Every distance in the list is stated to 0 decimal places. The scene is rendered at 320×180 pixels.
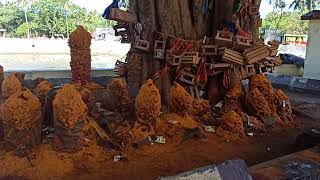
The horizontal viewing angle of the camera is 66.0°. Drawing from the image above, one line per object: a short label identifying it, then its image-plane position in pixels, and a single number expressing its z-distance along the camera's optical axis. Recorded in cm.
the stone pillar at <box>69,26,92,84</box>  337
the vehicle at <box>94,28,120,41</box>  2155
